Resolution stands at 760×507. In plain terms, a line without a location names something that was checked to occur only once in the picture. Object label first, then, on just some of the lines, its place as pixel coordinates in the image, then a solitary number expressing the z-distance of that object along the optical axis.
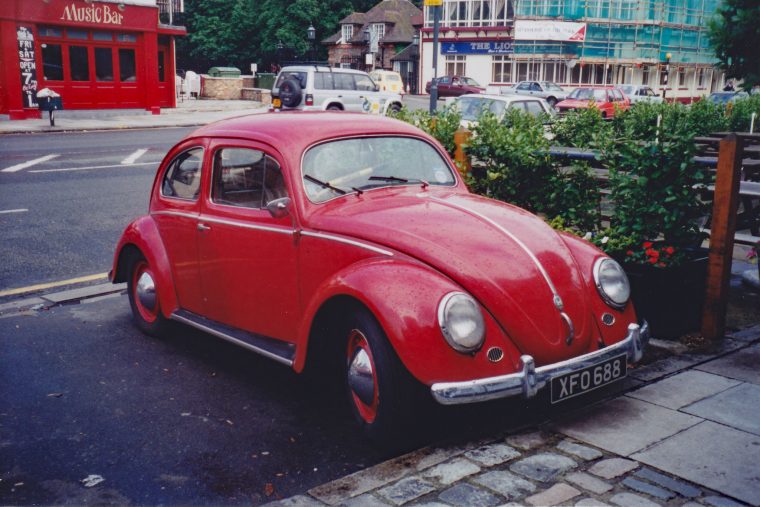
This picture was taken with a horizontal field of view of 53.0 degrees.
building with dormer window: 71.50
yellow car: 44.25
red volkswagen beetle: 3.92
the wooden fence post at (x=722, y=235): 5.43
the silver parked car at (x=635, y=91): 41.31
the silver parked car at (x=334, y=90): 25.20
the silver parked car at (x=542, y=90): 44.25
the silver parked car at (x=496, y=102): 16.75
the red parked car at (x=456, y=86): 50.09
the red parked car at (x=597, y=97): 33.02
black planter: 5.52
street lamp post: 47.01
